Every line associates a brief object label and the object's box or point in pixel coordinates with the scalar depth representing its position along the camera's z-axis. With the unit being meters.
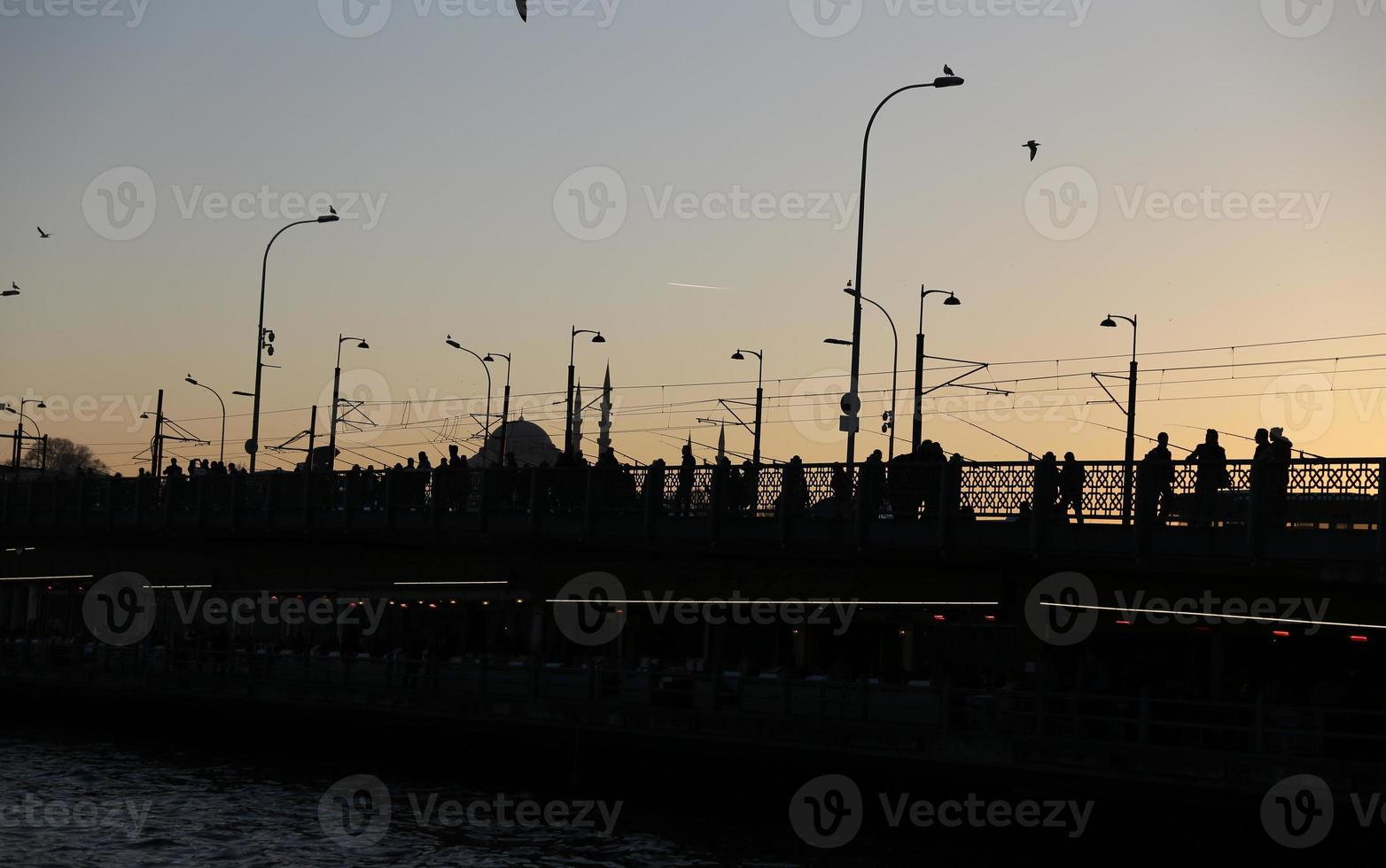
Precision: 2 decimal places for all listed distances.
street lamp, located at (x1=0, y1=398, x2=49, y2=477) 99.50
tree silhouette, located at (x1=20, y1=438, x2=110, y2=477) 179.68
